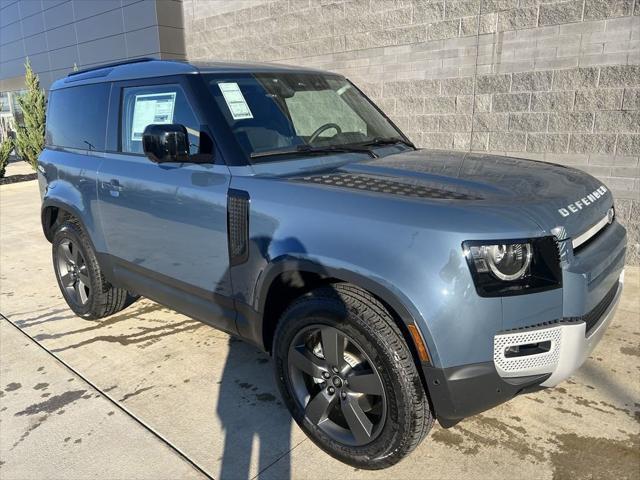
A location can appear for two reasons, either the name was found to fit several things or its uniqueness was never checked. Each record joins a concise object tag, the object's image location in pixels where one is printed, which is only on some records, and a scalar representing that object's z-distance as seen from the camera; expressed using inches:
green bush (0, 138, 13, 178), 537.0
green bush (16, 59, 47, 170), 579.8
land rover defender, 79.7
